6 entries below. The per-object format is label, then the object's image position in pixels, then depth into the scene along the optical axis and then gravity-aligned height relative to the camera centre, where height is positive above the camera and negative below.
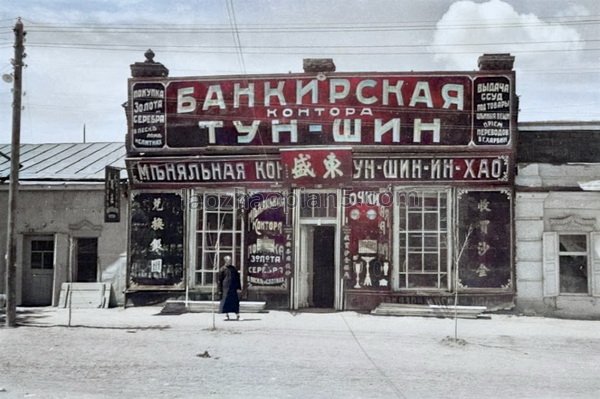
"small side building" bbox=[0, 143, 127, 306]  18.95 -0.04
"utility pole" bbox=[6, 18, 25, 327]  14.87 +1.29
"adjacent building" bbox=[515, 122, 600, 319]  16.89 +0.02
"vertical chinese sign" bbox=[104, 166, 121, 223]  18.31 +1.14
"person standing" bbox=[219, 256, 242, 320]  15.45 -1.37
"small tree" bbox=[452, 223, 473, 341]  17.06 -0.08
